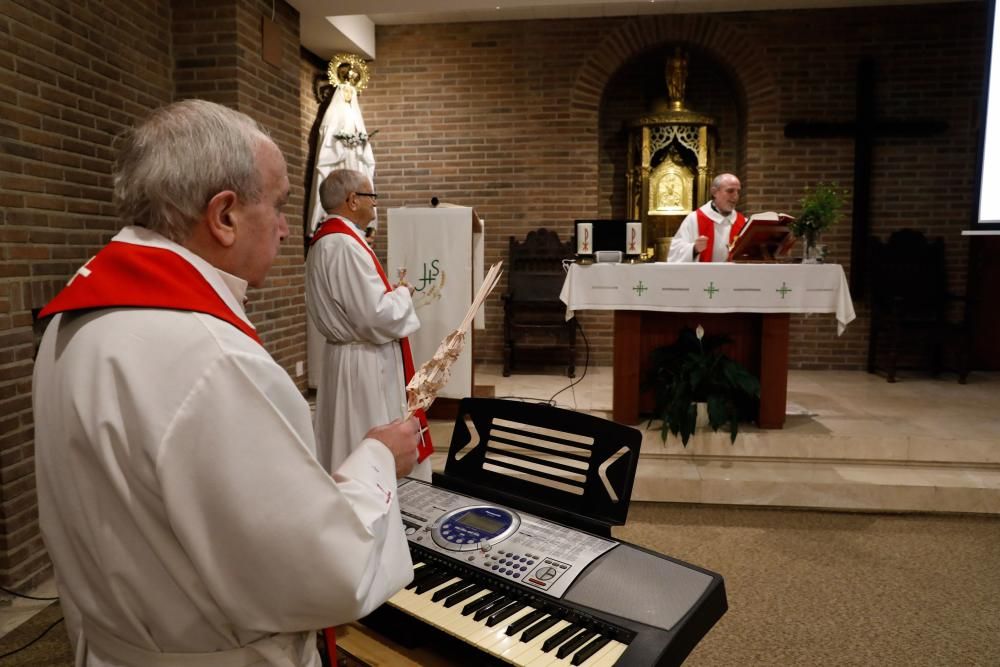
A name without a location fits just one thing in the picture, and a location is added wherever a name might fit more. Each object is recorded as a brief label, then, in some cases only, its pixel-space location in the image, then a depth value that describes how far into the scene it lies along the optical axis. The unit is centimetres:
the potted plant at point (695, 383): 413
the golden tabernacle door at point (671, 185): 664
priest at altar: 546
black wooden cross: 634
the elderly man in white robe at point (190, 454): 76
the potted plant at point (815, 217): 438
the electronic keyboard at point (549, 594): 98
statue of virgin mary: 591
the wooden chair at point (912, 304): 607
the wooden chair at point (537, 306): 630
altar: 422
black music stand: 128
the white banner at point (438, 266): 452
